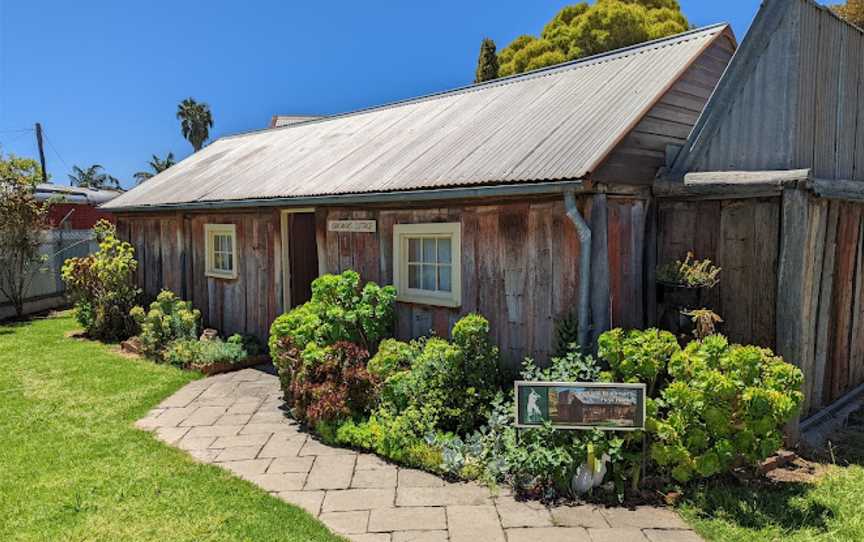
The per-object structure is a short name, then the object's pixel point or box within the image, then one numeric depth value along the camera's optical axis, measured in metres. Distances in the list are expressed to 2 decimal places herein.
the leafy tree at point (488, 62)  21.97
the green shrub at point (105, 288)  10.52
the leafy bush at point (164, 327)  9.09
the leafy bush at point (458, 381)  5.30
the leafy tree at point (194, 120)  44.56
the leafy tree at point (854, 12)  15.77
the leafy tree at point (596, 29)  18.86
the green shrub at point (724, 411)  4.08
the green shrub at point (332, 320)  6.23
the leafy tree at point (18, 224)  12.79
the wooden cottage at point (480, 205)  5.56
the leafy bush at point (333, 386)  5.68
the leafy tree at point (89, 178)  59.97
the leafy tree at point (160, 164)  48.90
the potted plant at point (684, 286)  5.55
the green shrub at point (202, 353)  8.30
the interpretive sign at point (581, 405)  4.25
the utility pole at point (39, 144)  31.45
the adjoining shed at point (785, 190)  5.23
